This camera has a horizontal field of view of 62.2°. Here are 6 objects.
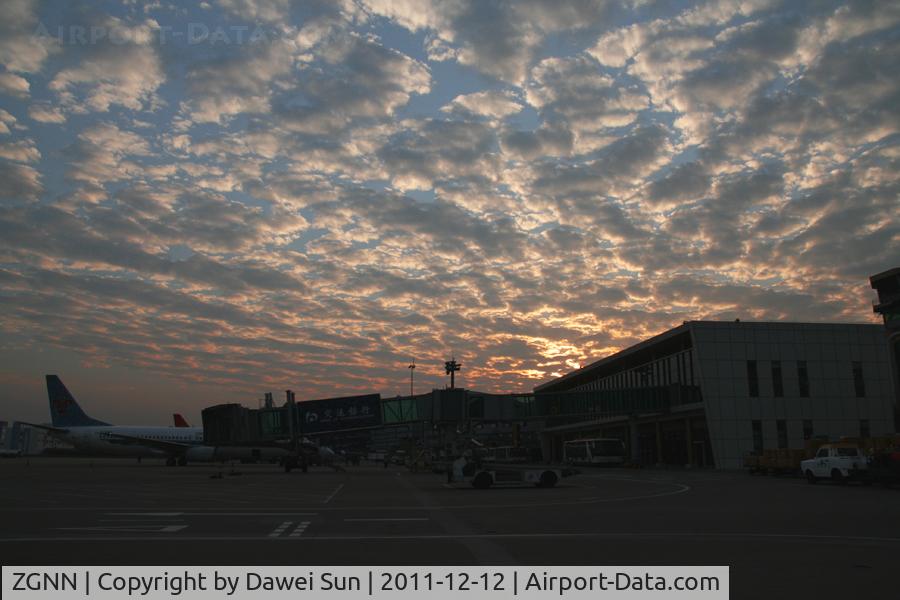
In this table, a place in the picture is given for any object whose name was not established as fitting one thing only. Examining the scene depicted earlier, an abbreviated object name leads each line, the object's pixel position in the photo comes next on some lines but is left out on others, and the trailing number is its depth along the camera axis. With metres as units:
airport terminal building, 70.12
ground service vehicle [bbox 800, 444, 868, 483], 38.25
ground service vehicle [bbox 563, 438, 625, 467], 81.69
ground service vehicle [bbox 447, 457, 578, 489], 39.72
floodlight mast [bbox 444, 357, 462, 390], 88.06
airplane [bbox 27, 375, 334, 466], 80.25
